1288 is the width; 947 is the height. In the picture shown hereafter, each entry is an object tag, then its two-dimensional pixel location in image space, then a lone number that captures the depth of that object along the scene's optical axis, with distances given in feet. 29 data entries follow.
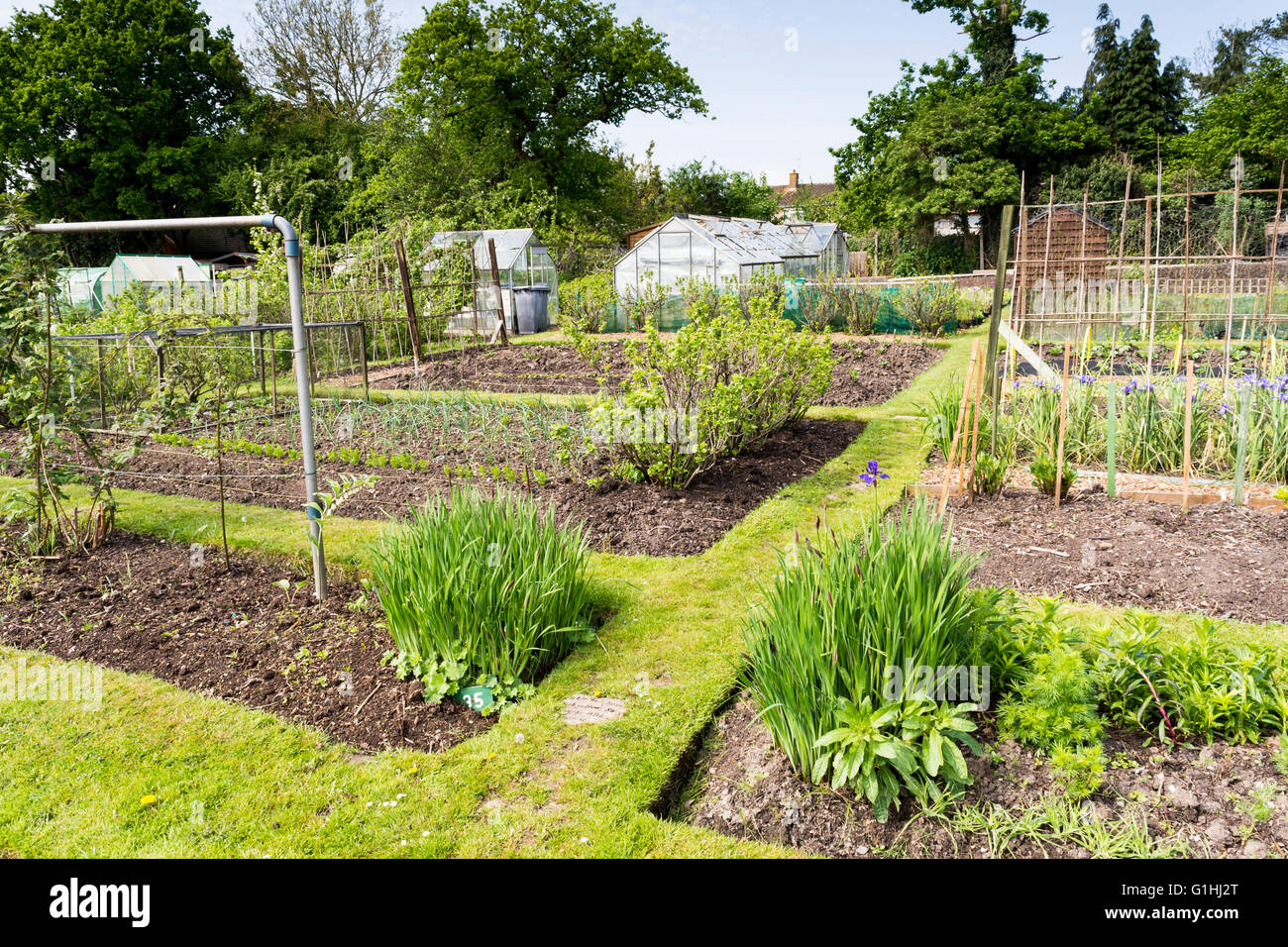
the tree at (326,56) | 112.27
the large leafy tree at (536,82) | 96.37
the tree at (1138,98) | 114.11
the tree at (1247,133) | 100.83
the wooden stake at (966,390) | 15.97
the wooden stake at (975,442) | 16.63
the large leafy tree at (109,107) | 107.24
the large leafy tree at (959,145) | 102.78
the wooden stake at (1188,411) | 16.72
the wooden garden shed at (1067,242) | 68.03
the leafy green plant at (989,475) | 18.20
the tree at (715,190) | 132.74
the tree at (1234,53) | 129.80
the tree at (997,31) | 109.50
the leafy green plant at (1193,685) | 9.22
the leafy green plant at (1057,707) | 8.95
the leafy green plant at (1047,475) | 17.74
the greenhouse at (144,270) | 70.74
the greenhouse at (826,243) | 83.03
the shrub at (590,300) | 54.44
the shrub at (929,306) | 52.16
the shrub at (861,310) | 50.34
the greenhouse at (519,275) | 63.52
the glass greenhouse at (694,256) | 62.34
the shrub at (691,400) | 18.70
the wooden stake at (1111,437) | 17.22
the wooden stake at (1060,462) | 16.82
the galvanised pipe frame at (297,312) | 12.90
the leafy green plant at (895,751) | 8.45
